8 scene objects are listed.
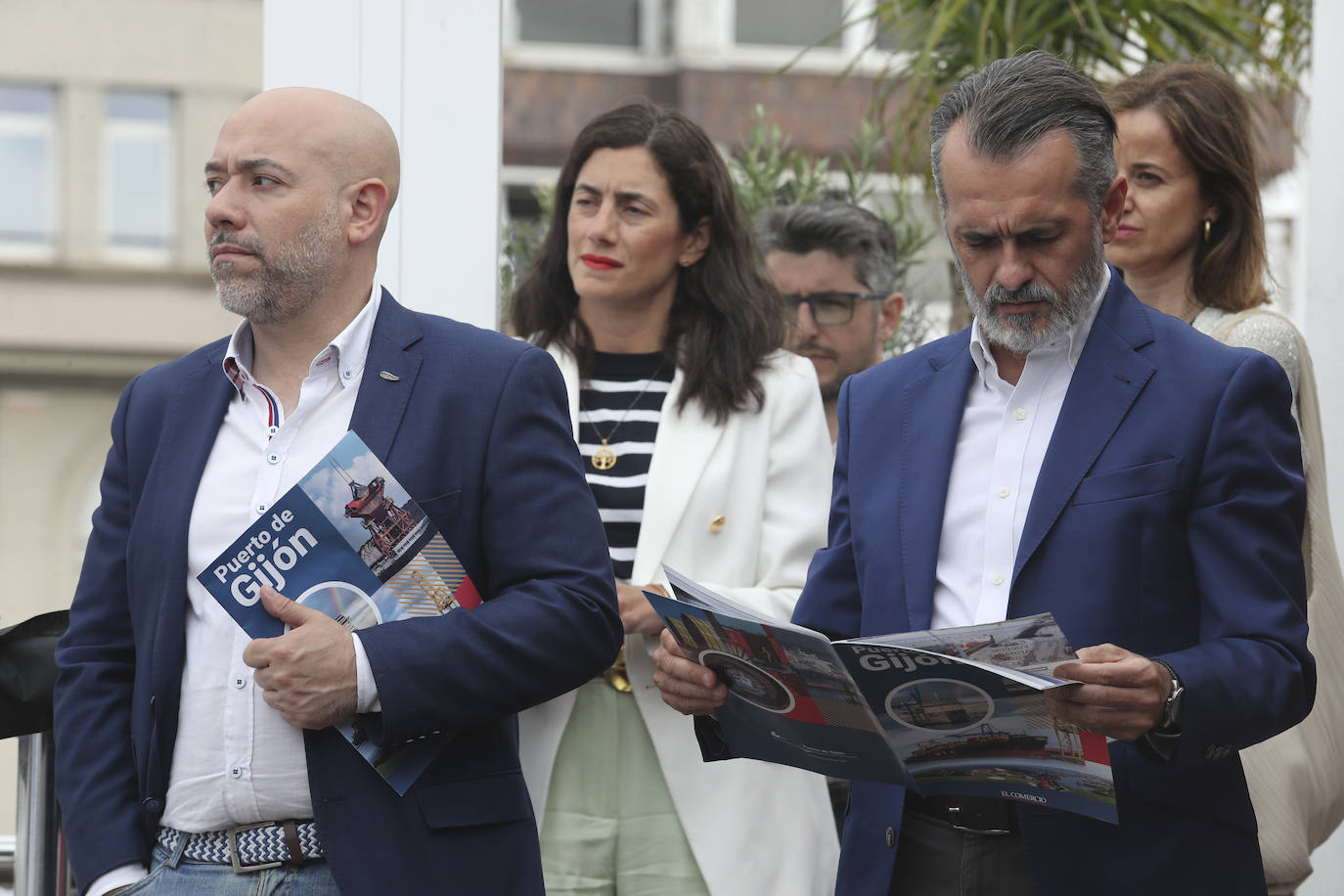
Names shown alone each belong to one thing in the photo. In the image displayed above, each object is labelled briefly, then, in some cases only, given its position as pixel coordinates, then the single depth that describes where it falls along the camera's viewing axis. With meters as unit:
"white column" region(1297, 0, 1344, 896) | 8.29
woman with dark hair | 6.10
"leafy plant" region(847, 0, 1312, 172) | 11.45
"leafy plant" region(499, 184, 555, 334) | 13.17
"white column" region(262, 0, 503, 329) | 7.80
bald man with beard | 4.62
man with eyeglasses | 9.32
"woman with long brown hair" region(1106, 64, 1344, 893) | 6.65
